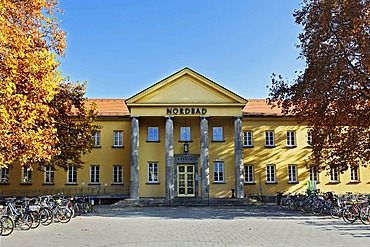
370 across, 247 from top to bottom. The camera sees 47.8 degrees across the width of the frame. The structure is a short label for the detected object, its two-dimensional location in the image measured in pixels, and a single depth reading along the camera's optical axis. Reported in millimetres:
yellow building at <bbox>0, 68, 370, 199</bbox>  32500
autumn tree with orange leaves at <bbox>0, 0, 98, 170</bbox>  13867
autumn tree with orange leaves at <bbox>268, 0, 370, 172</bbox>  19453
